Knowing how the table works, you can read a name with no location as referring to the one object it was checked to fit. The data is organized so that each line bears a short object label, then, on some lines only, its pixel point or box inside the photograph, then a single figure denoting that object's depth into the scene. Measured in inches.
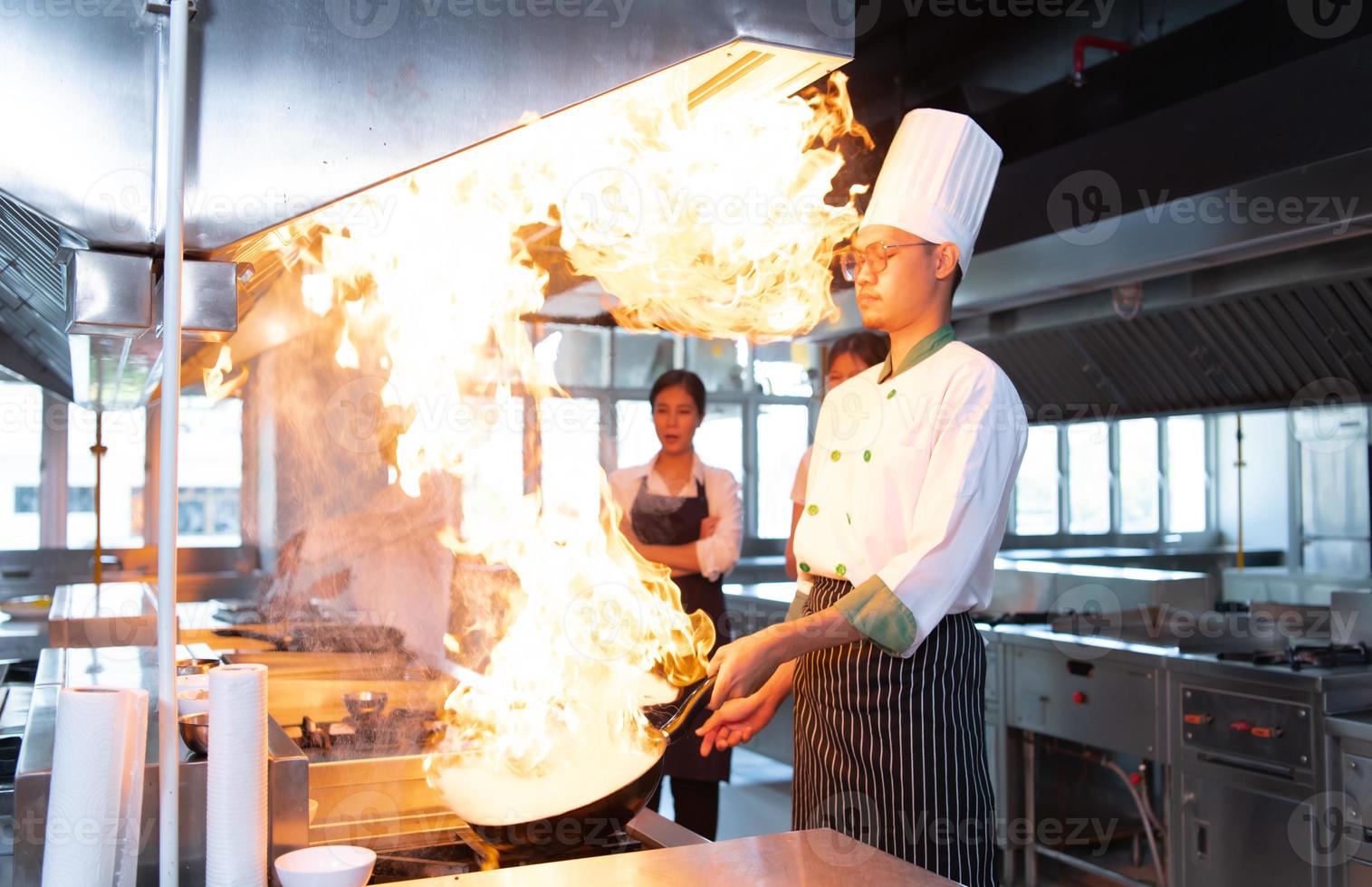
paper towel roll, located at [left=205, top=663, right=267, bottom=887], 46.9
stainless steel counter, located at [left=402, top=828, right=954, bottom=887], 49.8
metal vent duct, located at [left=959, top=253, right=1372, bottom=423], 145.8
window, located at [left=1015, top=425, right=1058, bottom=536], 430.9
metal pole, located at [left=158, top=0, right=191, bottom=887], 44.8
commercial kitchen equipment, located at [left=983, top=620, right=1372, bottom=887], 121.6
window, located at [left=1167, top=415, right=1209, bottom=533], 446.9
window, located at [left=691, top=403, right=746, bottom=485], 376.2
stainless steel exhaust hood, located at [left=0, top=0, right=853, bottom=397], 45.1
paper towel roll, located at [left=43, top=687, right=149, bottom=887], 45.0
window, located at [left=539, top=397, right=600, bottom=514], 300.0
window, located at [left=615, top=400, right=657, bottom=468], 350.9
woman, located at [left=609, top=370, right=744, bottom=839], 141.3
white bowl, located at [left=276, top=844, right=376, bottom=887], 46.1
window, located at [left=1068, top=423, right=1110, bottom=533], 435.8
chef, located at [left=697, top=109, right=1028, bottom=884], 67.9
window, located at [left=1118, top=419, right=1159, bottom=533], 442.0
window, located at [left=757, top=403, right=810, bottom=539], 377.1
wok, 60.0
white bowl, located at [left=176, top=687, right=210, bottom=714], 59.7
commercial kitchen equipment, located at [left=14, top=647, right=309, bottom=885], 47.9
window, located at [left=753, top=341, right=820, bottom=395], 377.7
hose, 144.6
